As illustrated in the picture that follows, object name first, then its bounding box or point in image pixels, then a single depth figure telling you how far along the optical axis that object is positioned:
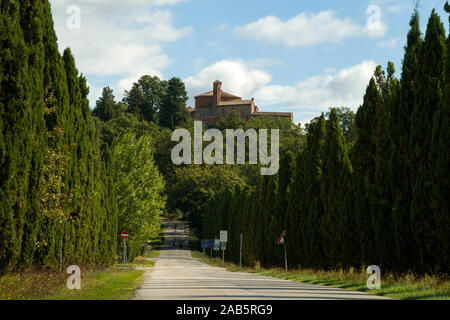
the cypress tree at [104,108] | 160.50
